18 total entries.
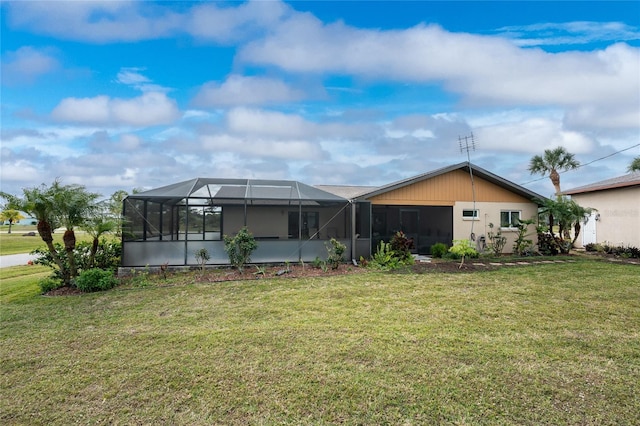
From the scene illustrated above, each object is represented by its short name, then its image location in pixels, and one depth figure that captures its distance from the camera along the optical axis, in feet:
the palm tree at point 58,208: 25.15
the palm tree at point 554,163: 76.02
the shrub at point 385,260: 35.65
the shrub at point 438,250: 43.96
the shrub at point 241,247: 32.19
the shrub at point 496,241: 45.93
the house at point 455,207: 45.29
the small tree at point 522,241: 45.28
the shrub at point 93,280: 25.70
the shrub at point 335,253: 34.24
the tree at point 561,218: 44.60
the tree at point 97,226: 28.39
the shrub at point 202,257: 31.86
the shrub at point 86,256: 28.09
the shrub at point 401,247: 38.13
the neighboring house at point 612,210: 46.34
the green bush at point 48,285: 26.17
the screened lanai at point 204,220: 33.12
